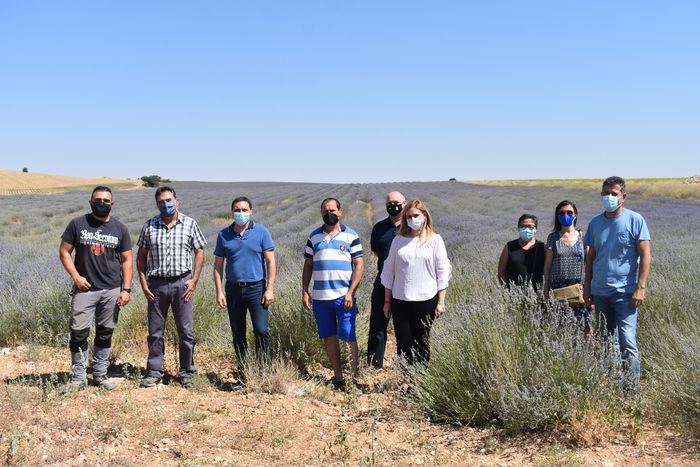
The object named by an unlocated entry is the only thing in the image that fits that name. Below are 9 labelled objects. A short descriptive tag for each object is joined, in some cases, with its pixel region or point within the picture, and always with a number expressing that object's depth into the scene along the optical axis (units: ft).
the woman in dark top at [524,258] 15.58
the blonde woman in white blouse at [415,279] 13.62
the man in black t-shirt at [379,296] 16.40
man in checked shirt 15.11
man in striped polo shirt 14.82
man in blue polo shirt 15.02
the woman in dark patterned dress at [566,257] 14.24
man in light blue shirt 12.90
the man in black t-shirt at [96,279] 14.44
